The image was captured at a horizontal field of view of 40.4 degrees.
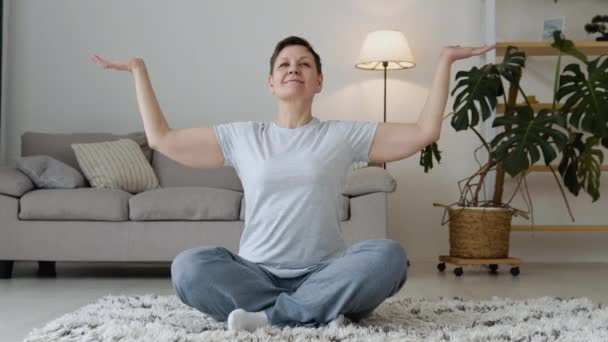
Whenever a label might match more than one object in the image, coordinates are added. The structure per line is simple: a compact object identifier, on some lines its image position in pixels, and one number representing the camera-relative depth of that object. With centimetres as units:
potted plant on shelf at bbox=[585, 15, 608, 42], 511
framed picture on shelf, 526
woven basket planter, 449
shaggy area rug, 203
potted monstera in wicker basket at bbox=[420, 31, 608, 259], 421
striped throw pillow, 448
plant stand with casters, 441
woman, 212
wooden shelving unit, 483
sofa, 408
